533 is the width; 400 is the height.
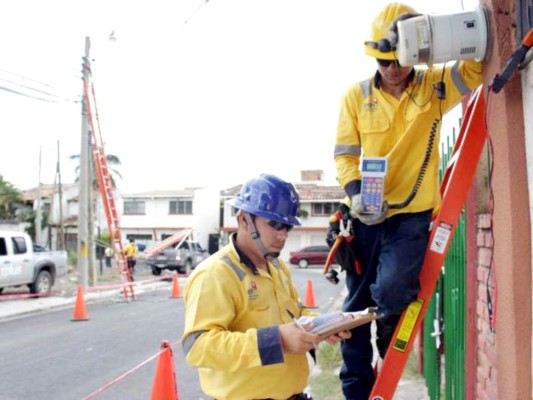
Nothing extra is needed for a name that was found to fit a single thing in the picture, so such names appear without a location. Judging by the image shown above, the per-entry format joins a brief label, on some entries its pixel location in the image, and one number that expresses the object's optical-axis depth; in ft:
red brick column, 10.37
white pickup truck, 52.90
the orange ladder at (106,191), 59.57
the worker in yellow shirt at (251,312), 7.71
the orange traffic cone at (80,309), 45.56
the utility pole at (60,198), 121.49
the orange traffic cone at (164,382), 18.44
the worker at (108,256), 105.60
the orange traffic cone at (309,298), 49.73
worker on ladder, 9.17
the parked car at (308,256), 130.72
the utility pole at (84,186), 62.13
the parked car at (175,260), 95.45
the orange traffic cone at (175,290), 63.16
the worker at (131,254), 84.60
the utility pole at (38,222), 127.65
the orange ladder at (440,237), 8.93
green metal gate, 13.74
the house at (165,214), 171.42
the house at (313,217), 158.34
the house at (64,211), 163.90
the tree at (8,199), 162.91
